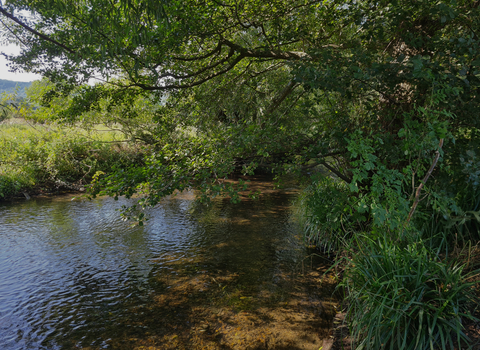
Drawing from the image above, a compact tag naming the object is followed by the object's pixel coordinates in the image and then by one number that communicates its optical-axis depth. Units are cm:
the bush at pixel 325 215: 548
